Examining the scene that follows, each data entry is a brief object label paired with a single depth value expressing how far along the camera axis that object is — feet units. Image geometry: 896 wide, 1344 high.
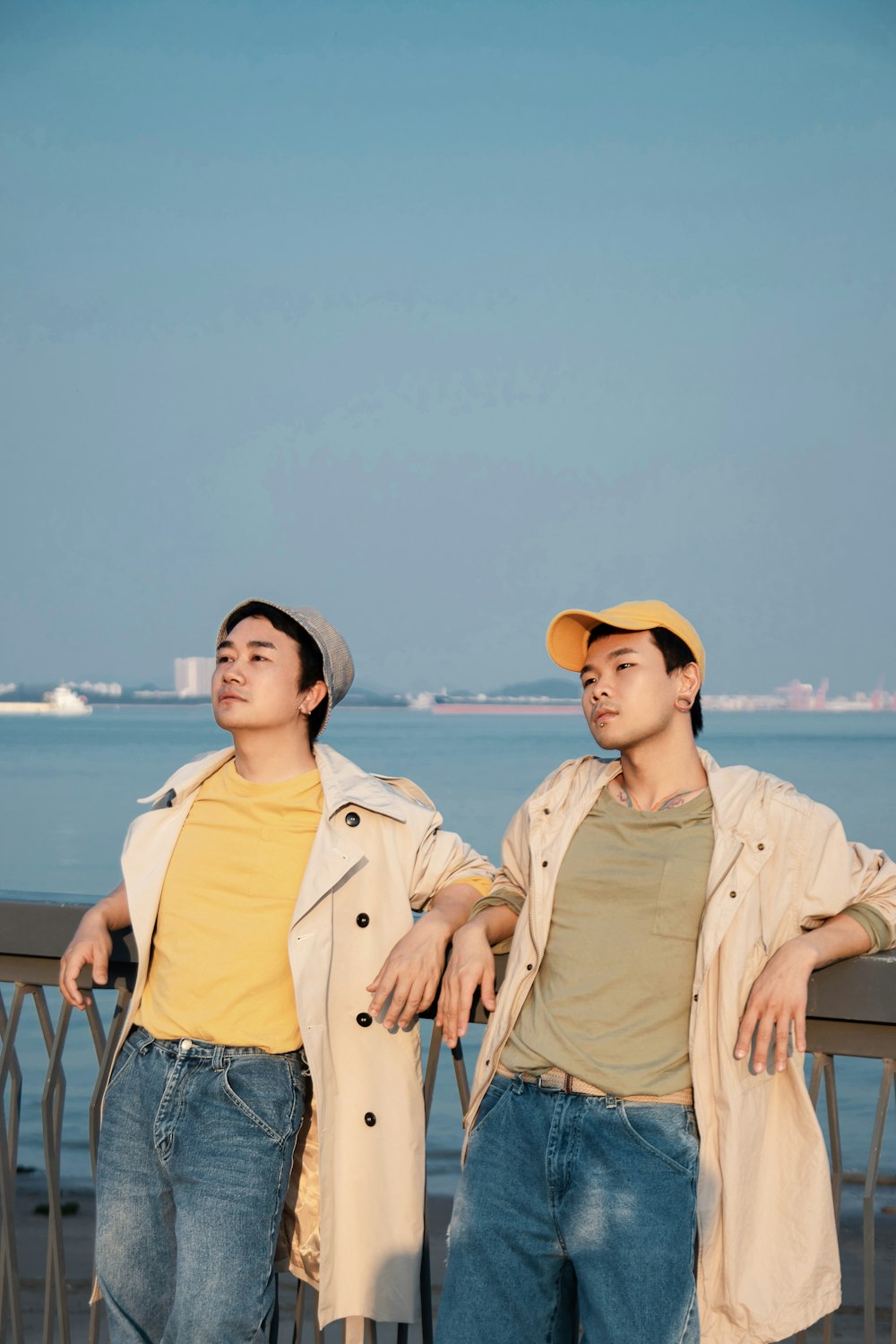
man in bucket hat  8.78
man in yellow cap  8.13
